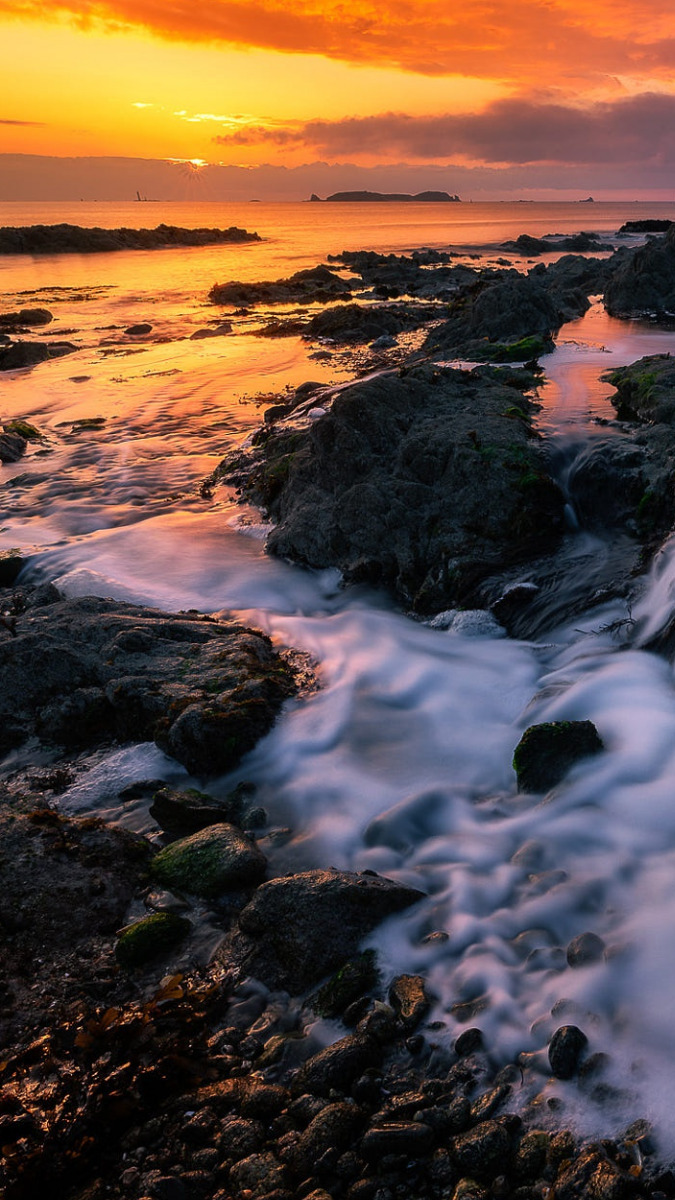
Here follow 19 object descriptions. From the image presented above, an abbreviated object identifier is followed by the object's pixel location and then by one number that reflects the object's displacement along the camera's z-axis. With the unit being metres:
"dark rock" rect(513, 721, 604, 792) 5.04
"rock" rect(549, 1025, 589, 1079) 3.09
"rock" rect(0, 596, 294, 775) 5.59
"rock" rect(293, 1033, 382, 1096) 3.15
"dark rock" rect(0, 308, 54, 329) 30.08
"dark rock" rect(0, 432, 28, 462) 13.78
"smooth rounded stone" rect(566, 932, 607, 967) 3.65
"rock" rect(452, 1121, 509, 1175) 2.76
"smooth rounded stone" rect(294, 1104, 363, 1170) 2.86
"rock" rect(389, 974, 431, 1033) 3.43
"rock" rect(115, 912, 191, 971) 3.91
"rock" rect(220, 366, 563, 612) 7.91
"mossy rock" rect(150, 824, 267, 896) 4.32
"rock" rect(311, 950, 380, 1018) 3.59
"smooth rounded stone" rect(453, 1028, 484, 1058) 3.27
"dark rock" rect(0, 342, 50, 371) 22.42
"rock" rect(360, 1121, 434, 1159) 2.83
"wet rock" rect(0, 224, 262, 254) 67.56
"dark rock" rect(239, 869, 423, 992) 3.80
